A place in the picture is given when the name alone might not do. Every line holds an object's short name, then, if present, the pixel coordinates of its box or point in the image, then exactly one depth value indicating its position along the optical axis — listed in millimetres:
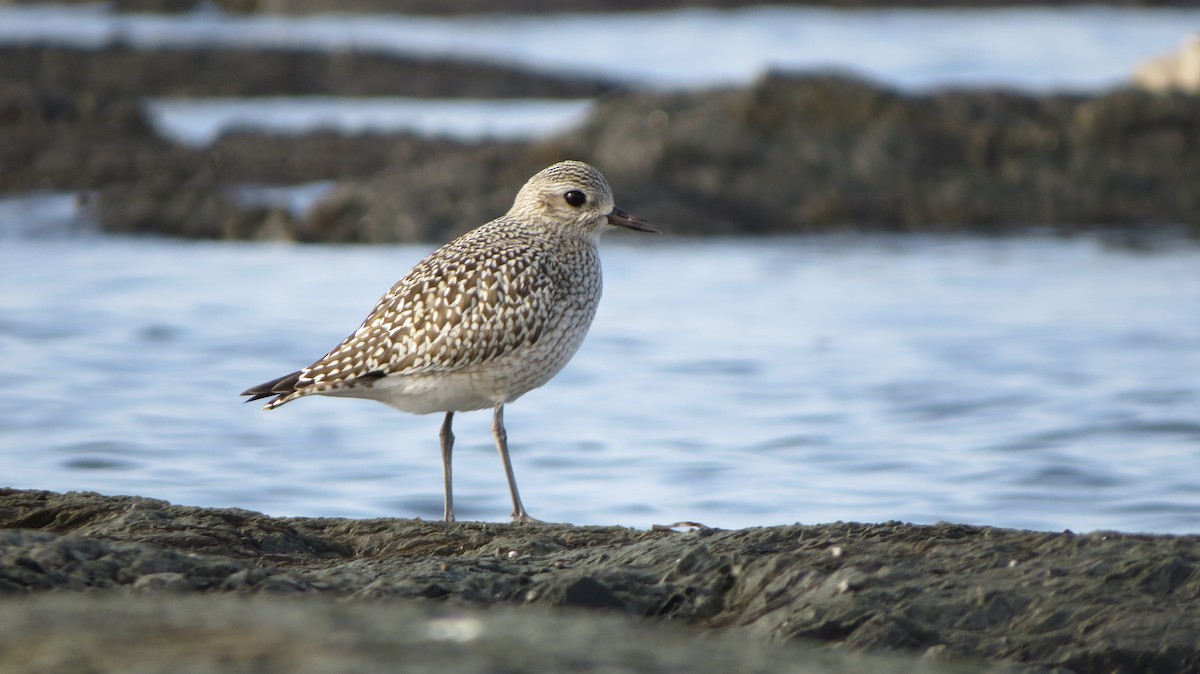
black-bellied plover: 12258
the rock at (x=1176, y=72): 37750
